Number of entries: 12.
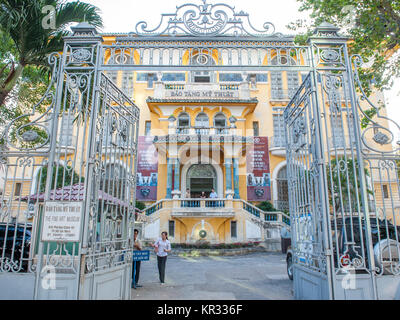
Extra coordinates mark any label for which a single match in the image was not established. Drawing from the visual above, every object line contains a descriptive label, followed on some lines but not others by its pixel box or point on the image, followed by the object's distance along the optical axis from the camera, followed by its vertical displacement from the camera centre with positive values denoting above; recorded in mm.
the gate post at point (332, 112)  4586 +2007
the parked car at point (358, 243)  4793 -313
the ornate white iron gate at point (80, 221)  4539 +98
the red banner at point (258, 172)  20391 +3847
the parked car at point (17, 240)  8336 -380
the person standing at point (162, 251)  8219 -669
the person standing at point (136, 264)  7723 -963
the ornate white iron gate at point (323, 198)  4609 +533
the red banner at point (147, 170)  20125 +3899
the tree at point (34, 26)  6340 +4414
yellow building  17000 +5250
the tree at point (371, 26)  7945 +5608
